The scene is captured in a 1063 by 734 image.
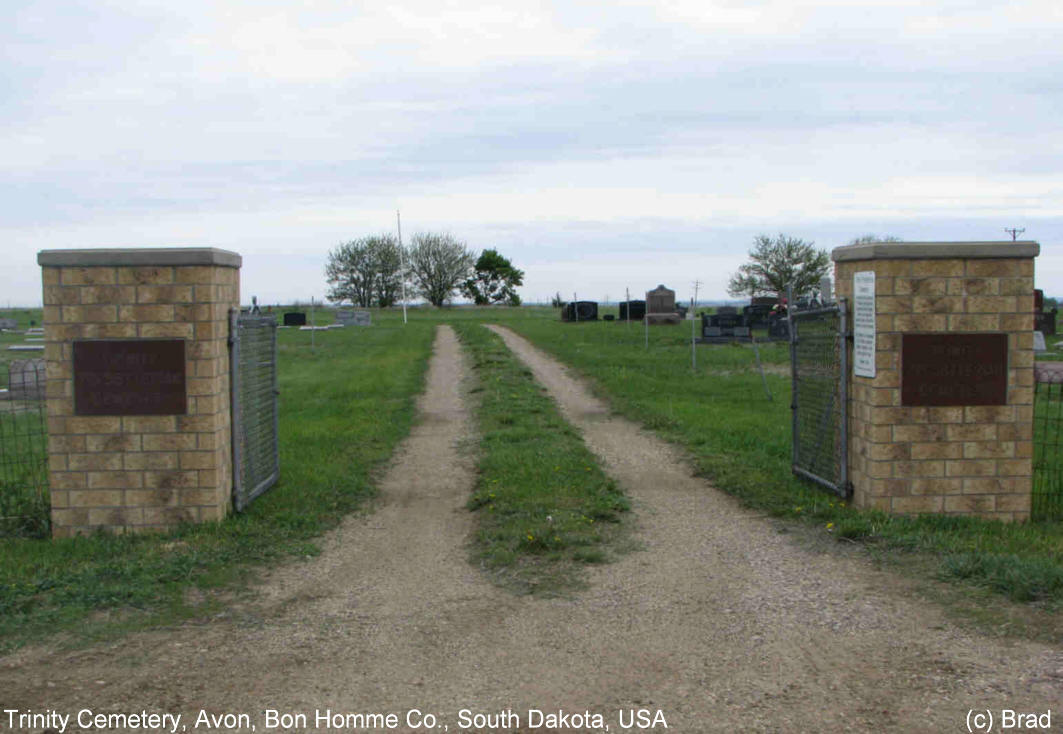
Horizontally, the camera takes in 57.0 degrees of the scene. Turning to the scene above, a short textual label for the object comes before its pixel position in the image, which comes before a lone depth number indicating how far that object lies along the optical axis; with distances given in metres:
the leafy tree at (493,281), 94.56
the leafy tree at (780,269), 62.56
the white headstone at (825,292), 9.03
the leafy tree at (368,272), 87.81
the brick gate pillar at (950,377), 7.54
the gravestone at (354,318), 50.22
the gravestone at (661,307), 41.94
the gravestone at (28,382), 16.25
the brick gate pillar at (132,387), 7.45
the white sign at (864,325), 7.64
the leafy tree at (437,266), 88.31
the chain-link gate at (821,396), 8.23
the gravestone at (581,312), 50.72
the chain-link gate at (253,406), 8.05
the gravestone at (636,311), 47.97
